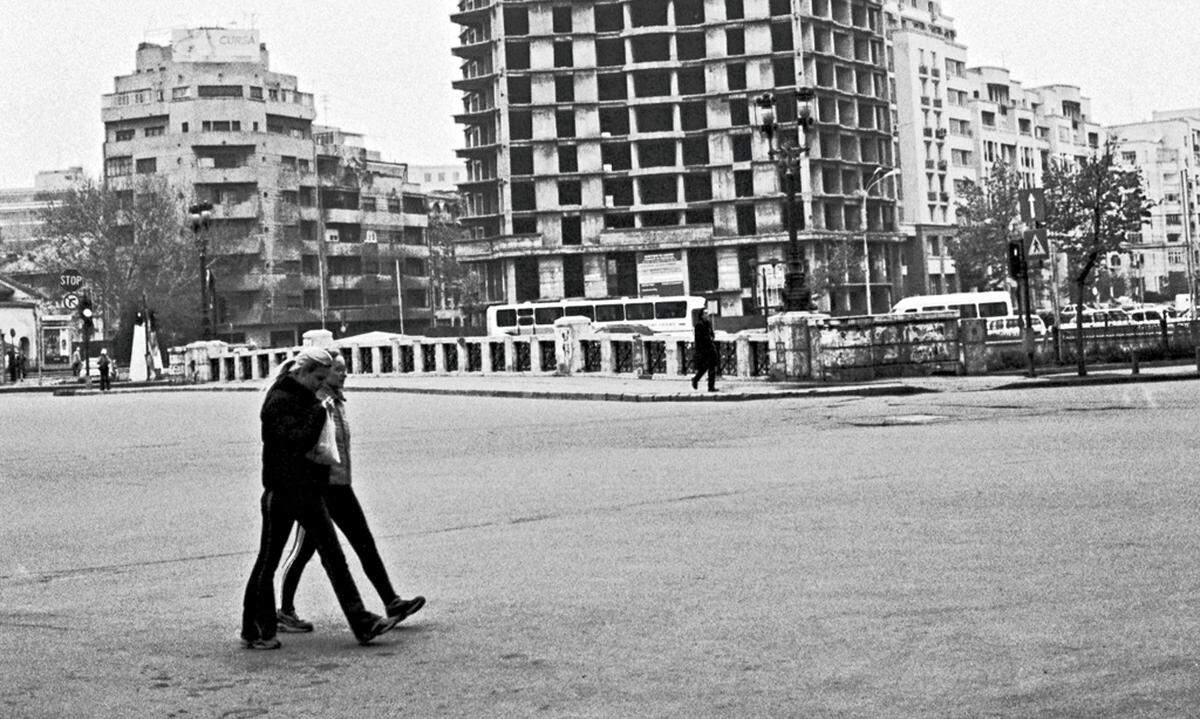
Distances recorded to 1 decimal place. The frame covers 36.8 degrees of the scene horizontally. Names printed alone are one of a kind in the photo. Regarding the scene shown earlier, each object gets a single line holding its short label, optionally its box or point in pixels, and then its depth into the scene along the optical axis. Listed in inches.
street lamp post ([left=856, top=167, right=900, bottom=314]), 4013.3
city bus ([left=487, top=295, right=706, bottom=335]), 3533.5
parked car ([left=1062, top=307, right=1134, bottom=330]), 2546.8
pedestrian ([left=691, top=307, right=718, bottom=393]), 1306.6
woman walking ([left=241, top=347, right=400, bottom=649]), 329.1
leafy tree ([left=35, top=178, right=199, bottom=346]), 3740.2
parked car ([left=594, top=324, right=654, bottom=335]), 2856.8
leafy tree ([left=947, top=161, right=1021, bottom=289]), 3858.3
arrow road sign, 1300.4
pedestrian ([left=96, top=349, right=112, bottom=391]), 2257.6
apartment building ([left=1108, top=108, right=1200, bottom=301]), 6476.4
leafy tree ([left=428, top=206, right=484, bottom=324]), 4909.7
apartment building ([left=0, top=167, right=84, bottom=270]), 6378.0
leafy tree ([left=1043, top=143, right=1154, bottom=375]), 2205.7
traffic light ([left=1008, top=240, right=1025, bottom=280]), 1421.0
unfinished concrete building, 4067.4
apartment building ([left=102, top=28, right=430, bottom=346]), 4586.6
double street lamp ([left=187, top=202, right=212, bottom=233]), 2349.9
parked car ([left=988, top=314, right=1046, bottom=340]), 2859.3
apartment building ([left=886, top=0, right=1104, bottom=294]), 4837.6
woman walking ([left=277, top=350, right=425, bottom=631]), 338.0
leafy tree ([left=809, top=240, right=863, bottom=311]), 3929.6
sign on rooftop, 4923.7
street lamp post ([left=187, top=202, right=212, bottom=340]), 2338.3
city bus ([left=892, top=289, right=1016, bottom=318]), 3250.5
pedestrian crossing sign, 1302.9
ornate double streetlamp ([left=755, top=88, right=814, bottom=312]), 1514.5
